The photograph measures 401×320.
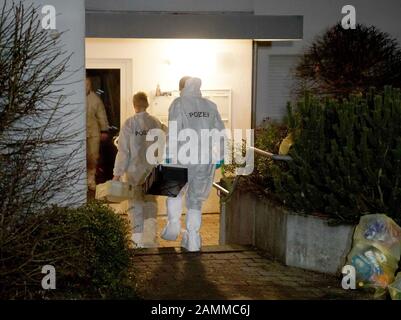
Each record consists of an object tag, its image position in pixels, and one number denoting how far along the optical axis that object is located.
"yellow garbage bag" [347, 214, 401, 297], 6.68
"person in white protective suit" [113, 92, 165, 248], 9.76
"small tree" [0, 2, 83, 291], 5.85
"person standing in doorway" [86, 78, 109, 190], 11.27
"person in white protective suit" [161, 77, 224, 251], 8.32
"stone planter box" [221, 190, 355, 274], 7.26
